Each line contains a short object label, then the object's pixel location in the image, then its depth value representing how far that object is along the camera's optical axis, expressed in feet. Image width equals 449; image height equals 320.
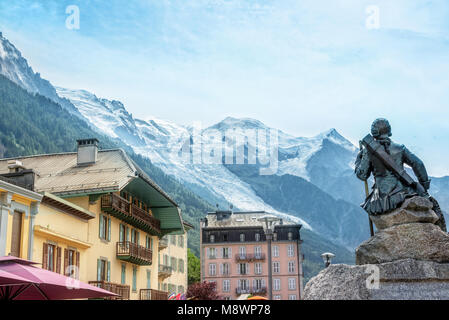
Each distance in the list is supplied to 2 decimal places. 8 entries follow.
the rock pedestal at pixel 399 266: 33.81
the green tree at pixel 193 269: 343.87
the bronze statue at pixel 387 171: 37.63
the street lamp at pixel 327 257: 86.22
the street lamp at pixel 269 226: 76.14
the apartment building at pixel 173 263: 185.98
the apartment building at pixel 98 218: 96.76
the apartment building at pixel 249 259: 307.17
